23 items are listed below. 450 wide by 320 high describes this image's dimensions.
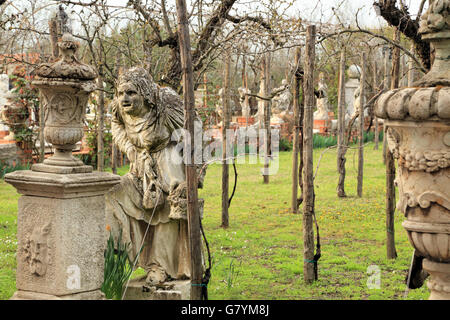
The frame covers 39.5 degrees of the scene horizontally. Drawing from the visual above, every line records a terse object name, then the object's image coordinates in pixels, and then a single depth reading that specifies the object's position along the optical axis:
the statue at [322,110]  25.05
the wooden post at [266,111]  14.23
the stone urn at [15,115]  14.47
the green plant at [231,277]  6.31
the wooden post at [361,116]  12.15
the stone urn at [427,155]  3.49
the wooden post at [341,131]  12.01
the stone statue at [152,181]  5.56
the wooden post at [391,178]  7.06
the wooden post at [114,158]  11.04
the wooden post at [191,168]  4.52
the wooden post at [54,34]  8.96
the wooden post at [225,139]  9.64
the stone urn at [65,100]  4.60
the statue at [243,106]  23.16
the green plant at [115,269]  5.11
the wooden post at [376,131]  18.06
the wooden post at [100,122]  10.00
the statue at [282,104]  24.84
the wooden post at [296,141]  9.54
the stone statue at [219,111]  22.64
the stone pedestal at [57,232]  4.50
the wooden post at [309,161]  6.44
